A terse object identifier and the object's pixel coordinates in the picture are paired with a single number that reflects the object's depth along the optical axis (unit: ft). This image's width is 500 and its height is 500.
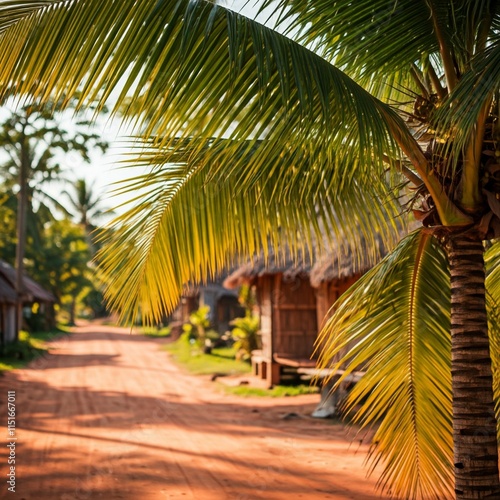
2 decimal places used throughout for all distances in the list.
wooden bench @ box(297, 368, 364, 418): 33.94
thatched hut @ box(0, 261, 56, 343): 66.39
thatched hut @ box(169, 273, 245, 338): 86.58
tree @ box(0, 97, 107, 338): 58.29
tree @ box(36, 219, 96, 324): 114.21
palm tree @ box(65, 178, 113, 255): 158.67
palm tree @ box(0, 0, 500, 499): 9.00
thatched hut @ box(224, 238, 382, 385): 47.29
